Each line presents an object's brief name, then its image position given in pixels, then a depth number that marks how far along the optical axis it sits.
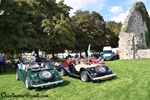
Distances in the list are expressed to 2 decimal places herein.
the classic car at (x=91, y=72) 5.94
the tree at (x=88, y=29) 22.62
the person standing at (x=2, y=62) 9.33
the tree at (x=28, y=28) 11.04
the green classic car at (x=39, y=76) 5.35
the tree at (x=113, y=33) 26.84
